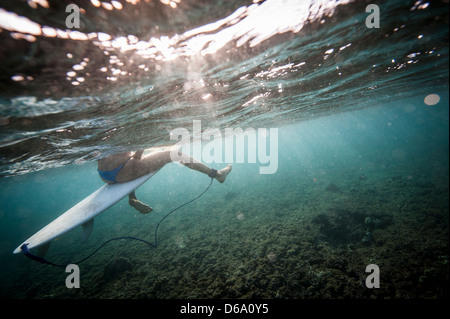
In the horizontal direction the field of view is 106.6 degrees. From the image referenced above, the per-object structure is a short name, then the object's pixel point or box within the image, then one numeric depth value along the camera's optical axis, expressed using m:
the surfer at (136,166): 6.32
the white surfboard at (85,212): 5.28
